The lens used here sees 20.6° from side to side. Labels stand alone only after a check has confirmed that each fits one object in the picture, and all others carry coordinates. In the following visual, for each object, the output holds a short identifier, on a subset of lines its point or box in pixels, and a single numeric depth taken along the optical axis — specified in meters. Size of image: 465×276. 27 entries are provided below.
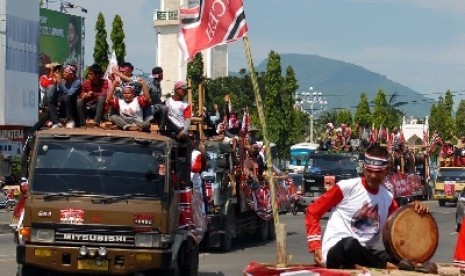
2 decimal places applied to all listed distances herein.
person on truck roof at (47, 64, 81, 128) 17.28
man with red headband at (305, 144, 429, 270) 10.35
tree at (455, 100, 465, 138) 98.62
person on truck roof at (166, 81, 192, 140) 17.78
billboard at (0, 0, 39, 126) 60.97
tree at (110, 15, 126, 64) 65.75
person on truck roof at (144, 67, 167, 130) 17.76
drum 9.89
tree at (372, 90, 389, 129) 88.00
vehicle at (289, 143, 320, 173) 94.75
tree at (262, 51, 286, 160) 83.81
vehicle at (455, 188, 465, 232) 35.16
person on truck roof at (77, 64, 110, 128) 17.30
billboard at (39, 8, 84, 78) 71.31
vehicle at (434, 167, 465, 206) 54.59
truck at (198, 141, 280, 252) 24.19
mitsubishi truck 15.53
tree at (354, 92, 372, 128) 87.47
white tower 130.12
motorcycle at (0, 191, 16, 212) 37.34
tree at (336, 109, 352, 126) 105.19
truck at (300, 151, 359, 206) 39.47
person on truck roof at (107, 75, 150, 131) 17.66
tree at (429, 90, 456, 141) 95.00
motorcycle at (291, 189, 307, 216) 41.47
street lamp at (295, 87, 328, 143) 116.00
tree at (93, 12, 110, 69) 64.88
